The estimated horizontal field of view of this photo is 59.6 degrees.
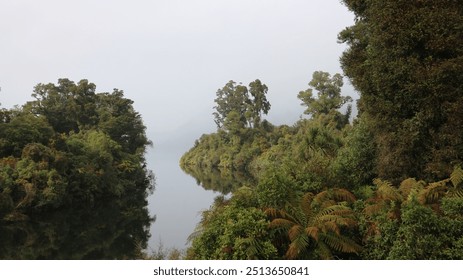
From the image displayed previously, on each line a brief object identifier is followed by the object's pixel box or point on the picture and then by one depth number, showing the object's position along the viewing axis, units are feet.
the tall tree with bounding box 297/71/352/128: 144.15
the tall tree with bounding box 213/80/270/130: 201.57
